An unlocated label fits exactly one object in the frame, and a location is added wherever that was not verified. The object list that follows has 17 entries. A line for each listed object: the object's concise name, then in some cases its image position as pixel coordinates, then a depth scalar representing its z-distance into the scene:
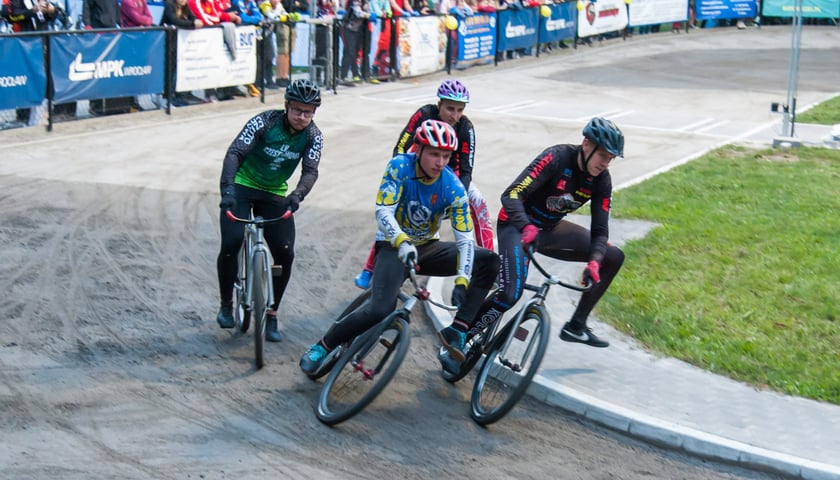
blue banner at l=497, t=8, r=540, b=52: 30.06
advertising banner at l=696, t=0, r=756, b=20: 41.50
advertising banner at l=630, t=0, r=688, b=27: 38.00
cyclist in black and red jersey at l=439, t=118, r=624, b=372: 7.76
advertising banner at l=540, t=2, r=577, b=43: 32.44
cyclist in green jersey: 8.38
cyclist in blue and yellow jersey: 7.29
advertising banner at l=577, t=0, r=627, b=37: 34.78
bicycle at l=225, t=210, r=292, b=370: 8.03
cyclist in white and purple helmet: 9.24
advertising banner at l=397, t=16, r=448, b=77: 25.94
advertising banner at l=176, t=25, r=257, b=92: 19.81
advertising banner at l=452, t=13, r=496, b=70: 28.14
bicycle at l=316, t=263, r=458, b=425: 6.89
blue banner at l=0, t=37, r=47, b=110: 16.53
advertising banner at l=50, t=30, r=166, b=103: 17.53
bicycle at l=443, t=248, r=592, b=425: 7.33
